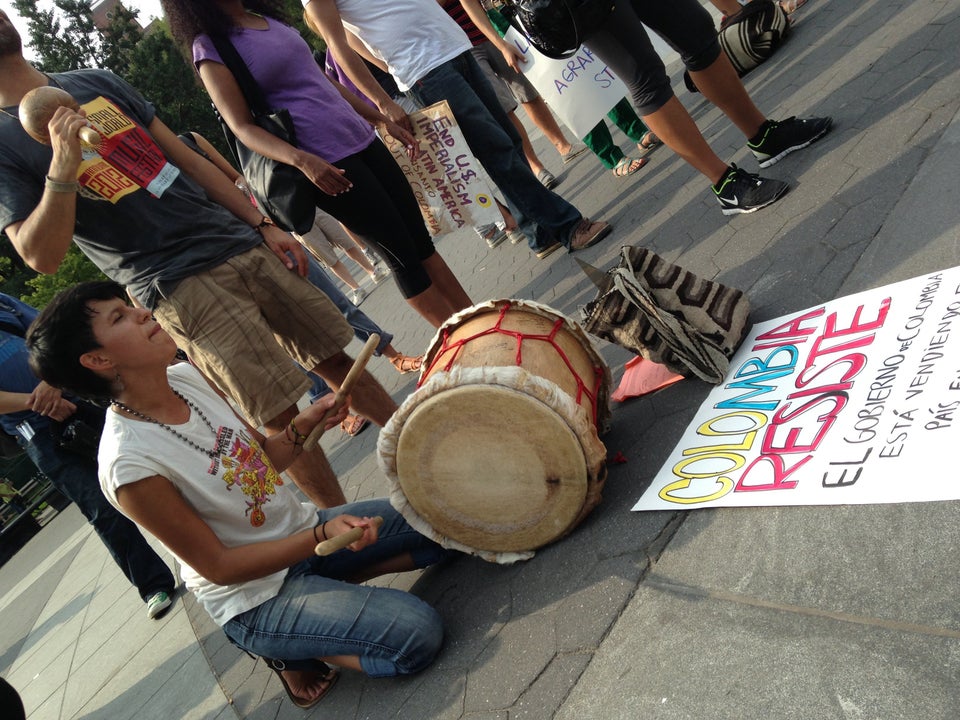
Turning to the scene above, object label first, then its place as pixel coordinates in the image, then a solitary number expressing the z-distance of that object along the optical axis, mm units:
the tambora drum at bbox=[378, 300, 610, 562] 2008
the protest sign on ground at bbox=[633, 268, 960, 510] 1656
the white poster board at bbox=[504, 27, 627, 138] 4508
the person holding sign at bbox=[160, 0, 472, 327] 2654
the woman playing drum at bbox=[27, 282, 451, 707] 2012
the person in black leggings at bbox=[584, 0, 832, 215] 3008
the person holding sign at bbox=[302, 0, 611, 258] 3279
